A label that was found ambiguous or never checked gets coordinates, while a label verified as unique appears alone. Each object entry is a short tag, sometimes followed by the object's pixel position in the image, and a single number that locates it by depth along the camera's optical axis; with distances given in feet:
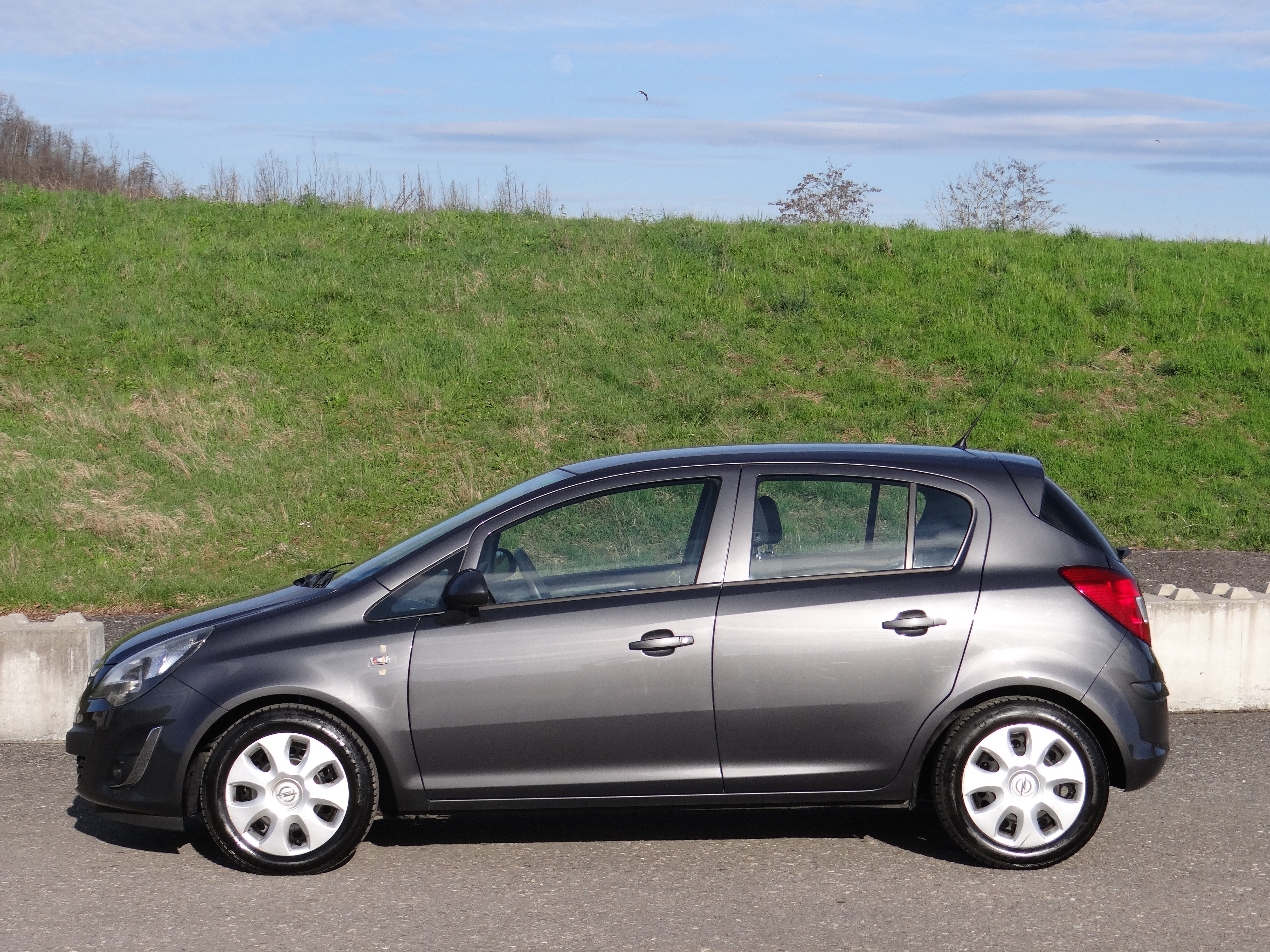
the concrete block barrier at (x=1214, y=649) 23.20
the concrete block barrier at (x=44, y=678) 21.89
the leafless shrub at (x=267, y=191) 80.89
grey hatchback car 15.23
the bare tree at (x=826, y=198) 122.01
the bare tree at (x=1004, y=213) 80.07
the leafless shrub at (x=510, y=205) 81.00
